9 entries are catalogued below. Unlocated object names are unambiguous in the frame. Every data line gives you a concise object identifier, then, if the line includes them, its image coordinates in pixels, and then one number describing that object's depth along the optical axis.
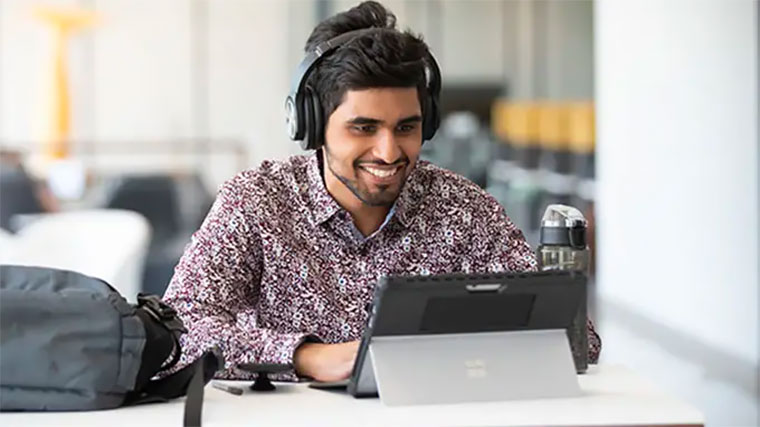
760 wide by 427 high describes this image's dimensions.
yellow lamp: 16.34
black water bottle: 2.96
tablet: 2.56
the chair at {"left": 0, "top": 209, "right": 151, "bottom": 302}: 6.23
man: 3.15
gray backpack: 2.58
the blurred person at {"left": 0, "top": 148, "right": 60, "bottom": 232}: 10.58
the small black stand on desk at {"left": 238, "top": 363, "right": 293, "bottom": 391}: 2.84
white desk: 2.46
